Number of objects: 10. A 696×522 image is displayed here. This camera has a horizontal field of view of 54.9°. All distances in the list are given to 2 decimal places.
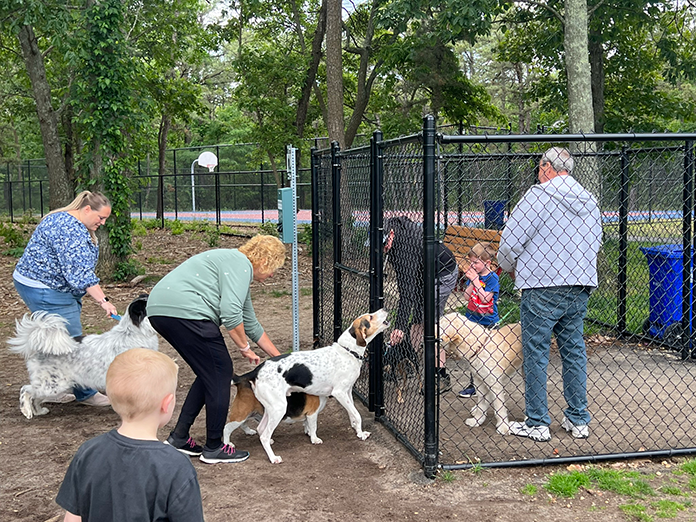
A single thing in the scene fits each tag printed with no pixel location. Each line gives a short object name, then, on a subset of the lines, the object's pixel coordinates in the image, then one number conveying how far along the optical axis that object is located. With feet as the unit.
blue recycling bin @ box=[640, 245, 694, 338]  23.47
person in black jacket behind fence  16.43
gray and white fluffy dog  16.75
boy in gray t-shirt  6.63
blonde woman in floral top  16.94
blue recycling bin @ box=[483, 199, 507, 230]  28.24
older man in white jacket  14.42
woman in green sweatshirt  13.57
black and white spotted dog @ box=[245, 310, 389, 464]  14.55
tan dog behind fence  15.78
